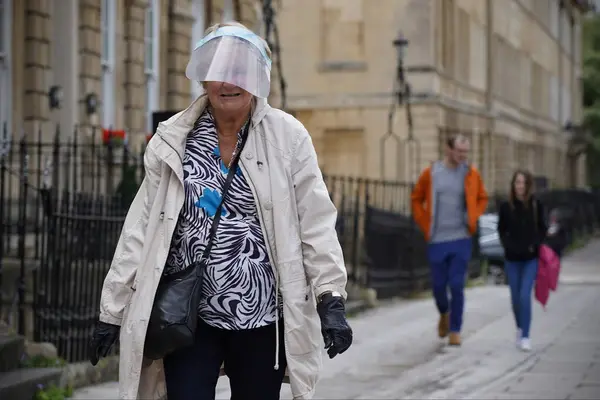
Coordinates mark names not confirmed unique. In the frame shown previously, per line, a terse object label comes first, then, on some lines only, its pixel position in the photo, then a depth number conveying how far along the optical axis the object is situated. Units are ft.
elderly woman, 15.11
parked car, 89.27
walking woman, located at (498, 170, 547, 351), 38.17
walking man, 38.42
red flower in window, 52.41
